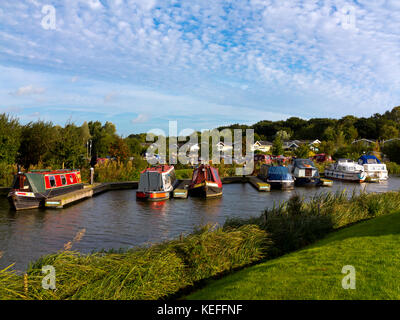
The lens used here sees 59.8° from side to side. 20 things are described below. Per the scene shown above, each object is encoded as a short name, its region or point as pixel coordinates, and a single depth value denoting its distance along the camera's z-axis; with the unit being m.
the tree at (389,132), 114.12
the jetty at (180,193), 30.75
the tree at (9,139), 35.53
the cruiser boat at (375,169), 48.84
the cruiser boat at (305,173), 42.03
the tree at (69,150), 37.09
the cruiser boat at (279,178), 38.04
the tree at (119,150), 45.72
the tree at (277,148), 78.31
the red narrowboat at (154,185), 29.38
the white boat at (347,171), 46.52
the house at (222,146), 60.42
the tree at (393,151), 68.44
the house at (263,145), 123.39
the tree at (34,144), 39.88
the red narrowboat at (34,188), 24.81
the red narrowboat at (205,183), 31.64
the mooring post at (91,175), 36.62
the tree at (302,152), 65.94
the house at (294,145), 91.19
